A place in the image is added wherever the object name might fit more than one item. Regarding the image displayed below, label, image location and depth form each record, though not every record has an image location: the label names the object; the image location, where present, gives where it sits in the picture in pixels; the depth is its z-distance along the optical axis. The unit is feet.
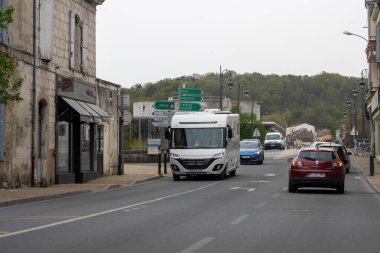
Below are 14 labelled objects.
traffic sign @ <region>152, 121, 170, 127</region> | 128.29
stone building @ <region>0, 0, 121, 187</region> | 86.33
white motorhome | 107.34
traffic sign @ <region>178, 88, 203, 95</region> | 138.45
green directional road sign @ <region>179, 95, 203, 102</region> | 139.33
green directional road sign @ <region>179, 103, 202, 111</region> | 139.26
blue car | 167.53
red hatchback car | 80.94
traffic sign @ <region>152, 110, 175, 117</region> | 130.21
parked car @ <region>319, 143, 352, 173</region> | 126.11
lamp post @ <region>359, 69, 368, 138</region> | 197.34
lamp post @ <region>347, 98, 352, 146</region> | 364.26
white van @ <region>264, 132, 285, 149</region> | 310.86
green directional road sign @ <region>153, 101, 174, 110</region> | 128.06
